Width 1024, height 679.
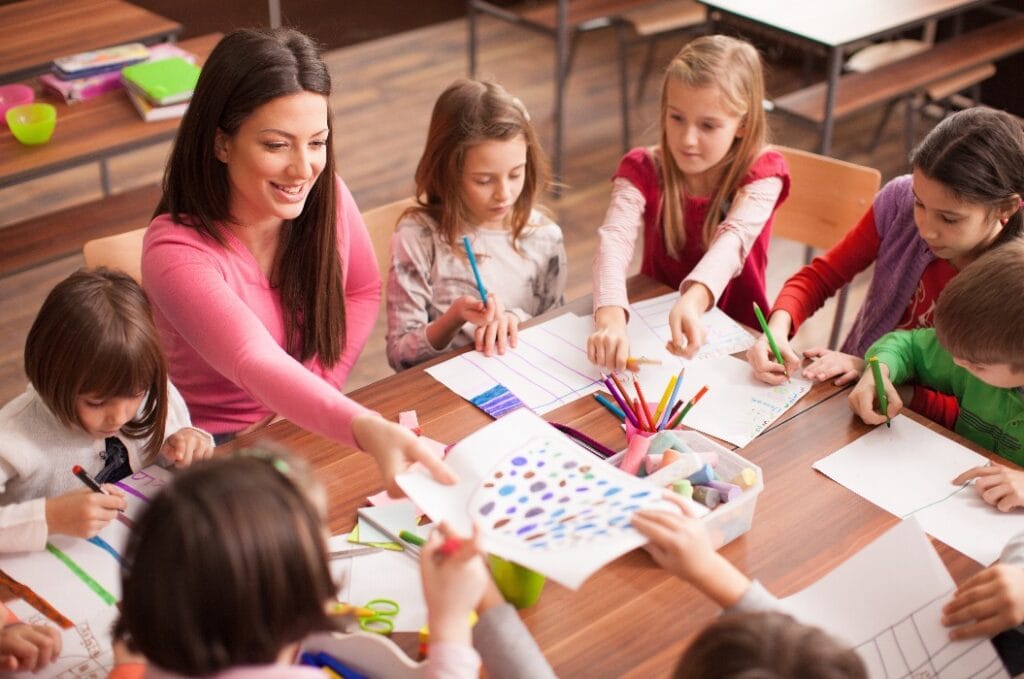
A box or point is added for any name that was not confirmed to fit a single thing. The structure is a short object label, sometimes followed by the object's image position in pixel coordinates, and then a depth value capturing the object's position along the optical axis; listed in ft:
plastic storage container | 4.21
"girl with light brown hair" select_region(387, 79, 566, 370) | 6.16
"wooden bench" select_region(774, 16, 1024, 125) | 10.78
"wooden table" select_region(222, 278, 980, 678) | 3.88
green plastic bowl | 8.62
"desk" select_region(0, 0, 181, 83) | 9.49
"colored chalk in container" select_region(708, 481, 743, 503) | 4.32
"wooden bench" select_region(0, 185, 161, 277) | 8.88
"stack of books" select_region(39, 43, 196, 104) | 9.48
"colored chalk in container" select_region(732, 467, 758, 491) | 4.40
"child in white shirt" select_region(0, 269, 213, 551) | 4.52
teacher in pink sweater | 4.73
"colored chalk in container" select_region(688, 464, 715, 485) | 4.42
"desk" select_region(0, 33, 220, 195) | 8.45
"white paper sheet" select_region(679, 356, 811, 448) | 5.05
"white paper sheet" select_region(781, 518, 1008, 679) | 3.83
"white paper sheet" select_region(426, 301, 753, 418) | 5.29
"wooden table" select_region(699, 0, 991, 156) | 10.19
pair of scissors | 3.89
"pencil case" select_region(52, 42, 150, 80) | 9.48
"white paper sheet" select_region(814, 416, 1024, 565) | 4.42
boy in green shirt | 4.65
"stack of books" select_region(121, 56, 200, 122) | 9.08
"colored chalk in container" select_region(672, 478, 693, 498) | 4.30
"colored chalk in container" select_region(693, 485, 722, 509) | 4.33
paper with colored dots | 3.56
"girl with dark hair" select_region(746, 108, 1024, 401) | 5.41
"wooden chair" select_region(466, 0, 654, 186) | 12.17
